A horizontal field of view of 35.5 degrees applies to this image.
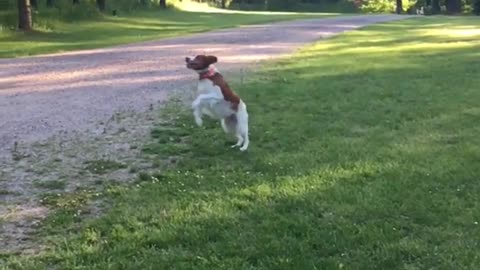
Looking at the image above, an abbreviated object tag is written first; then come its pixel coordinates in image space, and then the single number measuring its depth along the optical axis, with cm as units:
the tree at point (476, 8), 5246
